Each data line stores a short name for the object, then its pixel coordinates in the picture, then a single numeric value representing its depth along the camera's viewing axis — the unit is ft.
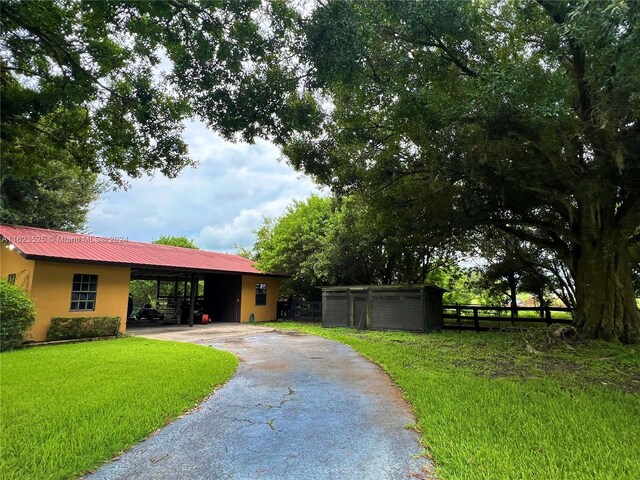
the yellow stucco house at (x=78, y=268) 35.06
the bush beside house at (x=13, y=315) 29.71
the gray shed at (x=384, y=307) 44.29
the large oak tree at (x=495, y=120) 18.42
